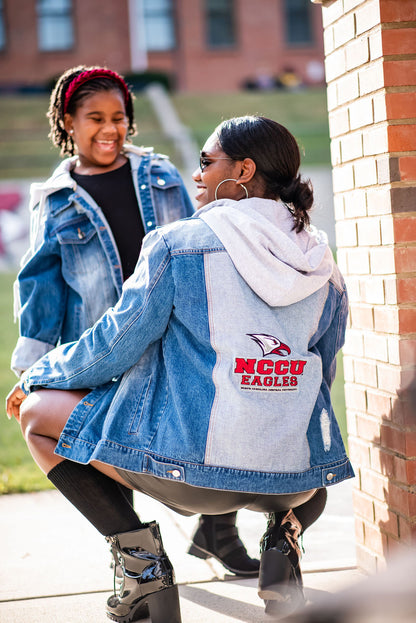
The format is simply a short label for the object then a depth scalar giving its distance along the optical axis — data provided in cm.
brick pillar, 243
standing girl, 304
